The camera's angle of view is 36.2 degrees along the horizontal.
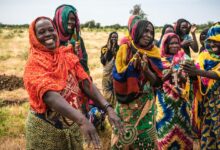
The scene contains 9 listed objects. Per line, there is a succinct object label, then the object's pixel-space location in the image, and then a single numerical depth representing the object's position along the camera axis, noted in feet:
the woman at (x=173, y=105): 15.21
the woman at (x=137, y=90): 13.47
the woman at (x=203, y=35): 20.11
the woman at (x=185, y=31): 21.82
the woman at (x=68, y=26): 16.07
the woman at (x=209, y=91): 13.52
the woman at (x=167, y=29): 20.21
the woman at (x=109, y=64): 24.39
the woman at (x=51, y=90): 8.82
